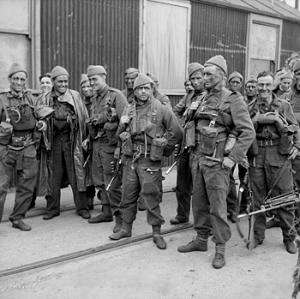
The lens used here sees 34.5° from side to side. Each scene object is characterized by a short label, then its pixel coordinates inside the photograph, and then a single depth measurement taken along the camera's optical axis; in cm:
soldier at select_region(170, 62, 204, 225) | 655
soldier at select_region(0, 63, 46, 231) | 613
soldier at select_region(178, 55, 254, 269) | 513
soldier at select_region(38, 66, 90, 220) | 668
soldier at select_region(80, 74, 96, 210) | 695
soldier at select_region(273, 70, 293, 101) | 672
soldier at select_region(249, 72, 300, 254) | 568
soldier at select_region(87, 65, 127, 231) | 641
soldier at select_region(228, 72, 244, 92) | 852
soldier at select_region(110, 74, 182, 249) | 563
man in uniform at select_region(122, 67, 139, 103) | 733
